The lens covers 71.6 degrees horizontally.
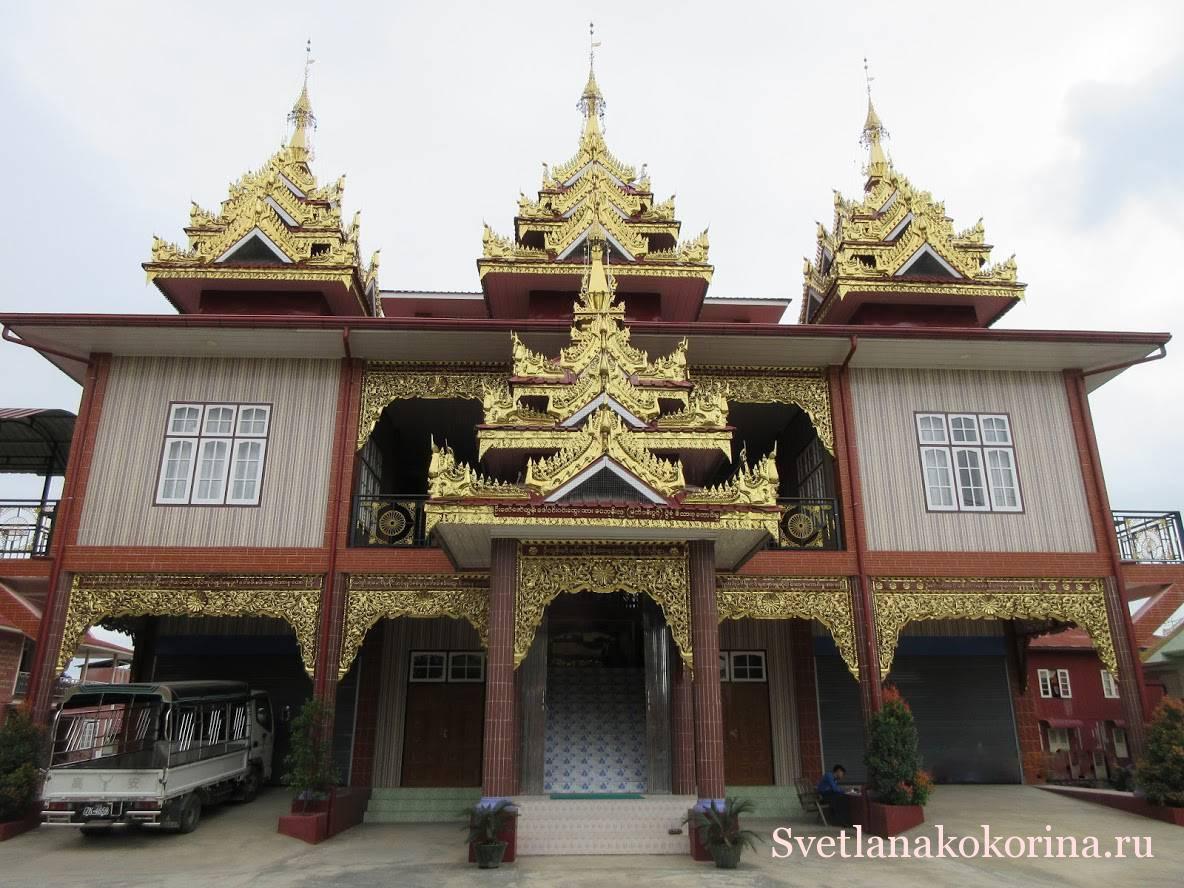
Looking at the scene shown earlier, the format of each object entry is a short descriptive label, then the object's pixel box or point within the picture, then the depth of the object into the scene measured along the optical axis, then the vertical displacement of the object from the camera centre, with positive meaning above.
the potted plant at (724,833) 10.05 -1.41
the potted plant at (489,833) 10.00 -1.38
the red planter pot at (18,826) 11.56 -1.53
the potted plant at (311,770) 12.12 -0.79
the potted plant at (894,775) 12.32 -0.89
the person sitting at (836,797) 13.65 -1.35
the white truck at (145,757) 11.27 -0.62
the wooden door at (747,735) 16.11 -0.40
